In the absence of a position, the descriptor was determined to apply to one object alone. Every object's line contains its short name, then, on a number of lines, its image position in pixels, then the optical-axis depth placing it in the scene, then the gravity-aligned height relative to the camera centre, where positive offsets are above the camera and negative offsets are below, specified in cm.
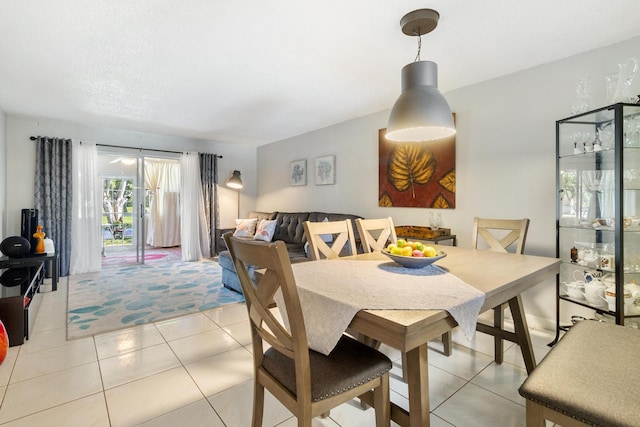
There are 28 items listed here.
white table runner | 106 -32
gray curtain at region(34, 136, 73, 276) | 437 +31
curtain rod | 436 +110
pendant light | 162 +60
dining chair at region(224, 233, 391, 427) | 99 -60
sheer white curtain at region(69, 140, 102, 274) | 462 +3
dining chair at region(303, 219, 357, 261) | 207 -17
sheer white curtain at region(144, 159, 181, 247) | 708 +20
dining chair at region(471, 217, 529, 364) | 210 -22
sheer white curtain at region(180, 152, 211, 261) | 565 +10
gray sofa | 370 -33
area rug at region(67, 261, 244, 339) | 287 -98
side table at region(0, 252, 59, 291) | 301 -48
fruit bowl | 153 -25
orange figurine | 356 -32
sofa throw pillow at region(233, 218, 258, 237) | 502 -27
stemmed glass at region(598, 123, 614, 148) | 212 +53
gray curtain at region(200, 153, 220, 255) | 583 +40
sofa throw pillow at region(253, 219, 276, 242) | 462 -28
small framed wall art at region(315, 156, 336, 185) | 464 +65
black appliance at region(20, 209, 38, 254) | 389 -14
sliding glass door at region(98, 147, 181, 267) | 536 +13
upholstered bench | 86 -55
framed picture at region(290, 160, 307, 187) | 523 +69
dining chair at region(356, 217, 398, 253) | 232 -17
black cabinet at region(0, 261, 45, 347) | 233 -78
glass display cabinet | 201 +0
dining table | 96 -33
